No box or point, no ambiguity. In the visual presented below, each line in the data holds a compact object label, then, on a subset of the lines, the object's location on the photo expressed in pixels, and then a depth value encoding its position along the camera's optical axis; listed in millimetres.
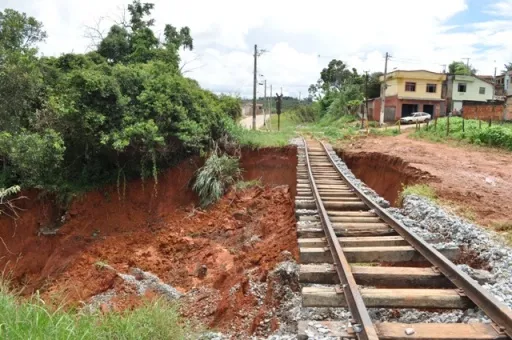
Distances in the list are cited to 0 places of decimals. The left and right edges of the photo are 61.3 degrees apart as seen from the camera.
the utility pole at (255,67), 30381
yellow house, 45969
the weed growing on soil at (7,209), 12784
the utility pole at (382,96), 39625
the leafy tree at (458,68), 55625
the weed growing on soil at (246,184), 13934
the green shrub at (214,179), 13352
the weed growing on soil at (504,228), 6172
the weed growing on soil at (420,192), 8648
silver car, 41250
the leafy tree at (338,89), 50750
